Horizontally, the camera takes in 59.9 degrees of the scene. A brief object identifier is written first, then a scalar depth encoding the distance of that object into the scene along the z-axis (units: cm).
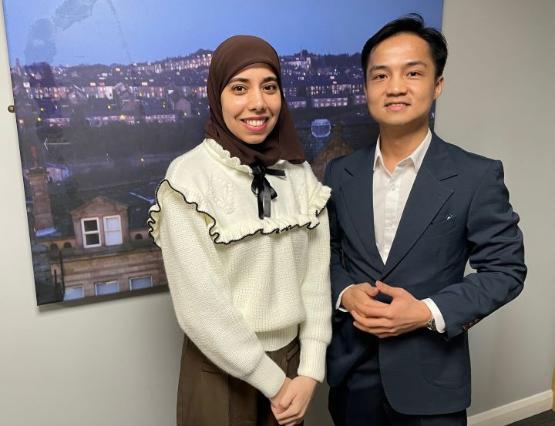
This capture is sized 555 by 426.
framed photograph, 117
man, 112
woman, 99
